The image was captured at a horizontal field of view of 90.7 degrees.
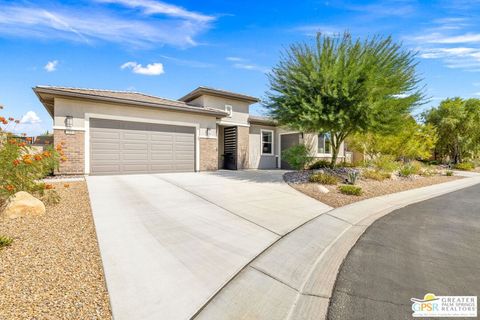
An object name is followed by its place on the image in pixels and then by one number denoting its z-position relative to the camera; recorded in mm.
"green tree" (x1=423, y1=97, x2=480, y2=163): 22875
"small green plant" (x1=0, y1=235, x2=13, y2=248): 3406
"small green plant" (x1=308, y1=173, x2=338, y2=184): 9562
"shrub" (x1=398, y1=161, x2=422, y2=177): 12937
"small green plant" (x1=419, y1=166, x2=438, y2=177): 14561
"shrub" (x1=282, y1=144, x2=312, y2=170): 12934
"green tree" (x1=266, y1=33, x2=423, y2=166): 9836
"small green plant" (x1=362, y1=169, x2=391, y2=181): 11086
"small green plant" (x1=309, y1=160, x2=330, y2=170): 13411
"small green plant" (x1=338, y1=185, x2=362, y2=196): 8195
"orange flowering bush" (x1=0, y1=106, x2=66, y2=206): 5152
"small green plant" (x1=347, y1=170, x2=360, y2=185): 9805
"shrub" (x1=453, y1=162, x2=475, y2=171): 21042
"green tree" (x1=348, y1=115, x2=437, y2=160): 14301
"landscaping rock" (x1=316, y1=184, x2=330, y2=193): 8466
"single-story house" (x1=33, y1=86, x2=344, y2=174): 10156
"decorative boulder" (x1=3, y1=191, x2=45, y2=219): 4723
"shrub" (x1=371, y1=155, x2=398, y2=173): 12489
